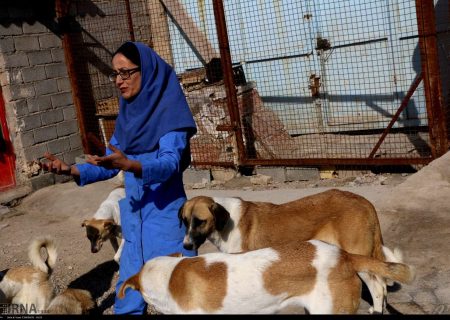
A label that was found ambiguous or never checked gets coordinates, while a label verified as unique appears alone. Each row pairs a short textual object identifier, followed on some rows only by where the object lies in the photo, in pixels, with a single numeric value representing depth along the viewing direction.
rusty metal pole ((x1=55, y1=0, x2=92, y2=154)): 8.81
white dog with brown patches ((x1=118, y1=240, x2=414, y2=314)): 2.67
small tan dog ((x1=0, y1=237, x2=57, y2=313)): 3.84
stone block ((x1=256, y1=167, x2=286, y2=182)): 7.14
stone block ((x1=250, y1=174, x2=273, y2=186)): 7.12
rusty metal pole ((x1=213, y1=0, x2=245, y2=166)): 6.78
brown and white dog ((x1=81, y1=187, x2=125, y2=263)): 5.21
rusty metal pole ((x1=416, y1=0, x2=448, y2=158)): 5.61
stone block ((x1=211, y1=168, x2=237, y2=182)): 7.57
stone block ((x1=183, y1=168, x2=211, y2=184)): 7.72
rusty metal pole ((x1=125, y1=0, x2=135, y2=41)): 8.14
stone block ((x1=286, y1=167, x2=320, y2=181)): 7.05
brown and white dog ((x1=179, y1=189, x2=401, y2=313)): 3.50
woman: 2.85
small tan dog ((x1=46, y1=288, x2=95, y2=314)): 3.63
